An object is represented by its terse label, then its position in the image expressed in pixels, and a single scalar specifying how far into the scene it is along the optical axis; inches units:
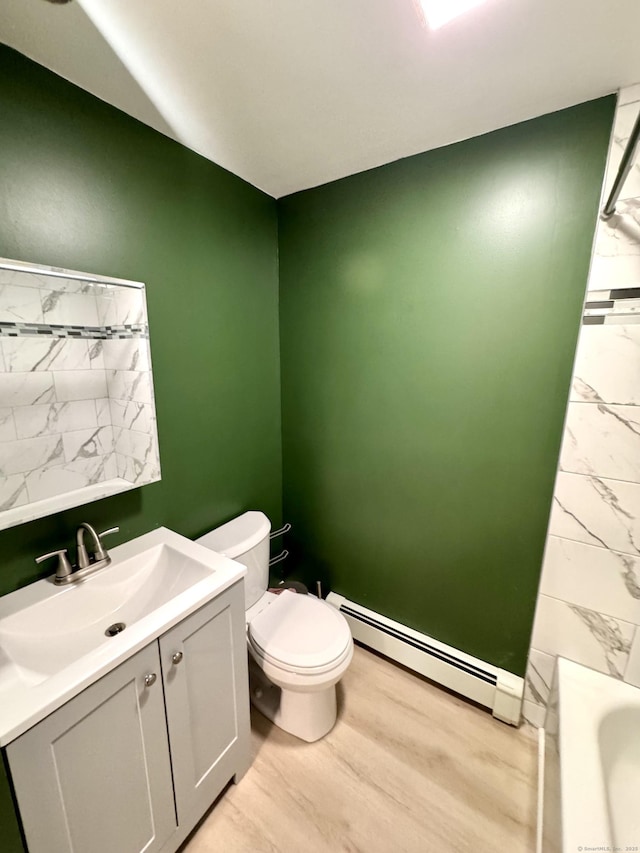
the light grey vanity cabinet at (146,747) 29.1
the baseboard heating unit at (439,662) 57.1
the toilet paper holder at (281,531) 77.6
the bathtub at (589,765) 34.3
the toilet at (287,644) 50.5
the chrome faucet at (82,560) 42.6
